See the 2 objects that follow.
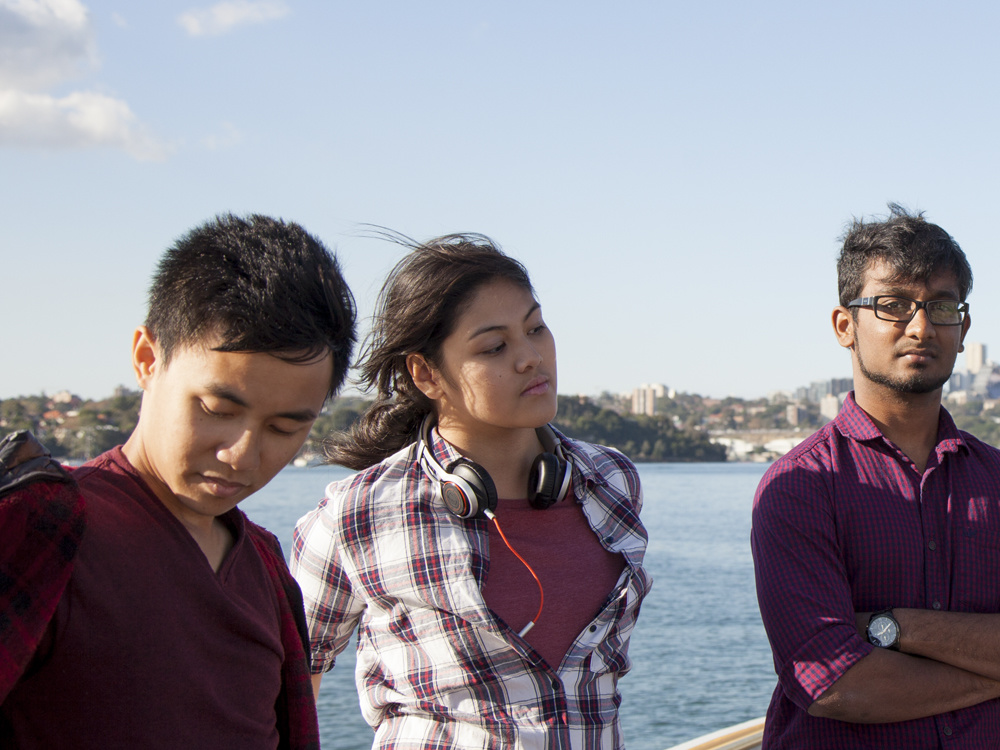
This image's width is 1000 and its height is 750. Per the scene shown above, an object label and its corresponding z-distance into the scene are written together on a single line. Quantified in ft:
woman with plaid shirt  6.56
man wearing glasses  7.23
